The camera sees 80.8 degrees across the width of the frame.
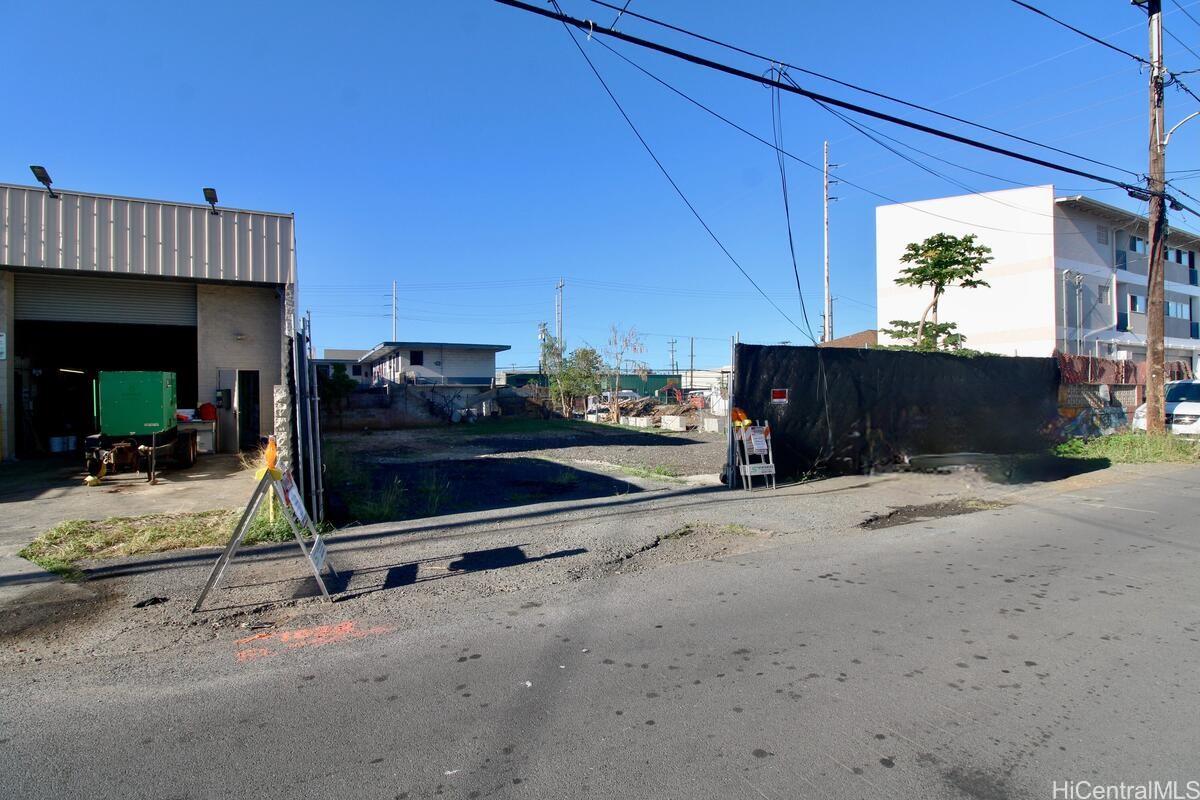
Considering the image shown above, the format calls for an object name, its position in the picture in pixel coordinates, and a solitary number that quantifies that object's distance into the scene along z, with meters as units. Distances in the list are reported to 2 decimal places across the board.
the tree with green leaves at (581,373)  35.50
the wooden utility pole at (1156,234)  16.44
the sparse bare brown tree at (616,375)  33.54
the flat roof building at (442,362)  45.50
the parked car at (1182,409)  18.95
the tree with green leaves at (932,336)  19.84
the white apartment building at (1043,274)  31.03
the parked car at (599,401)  36.86
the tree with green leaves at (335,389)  29.33
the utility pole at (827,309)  34.28
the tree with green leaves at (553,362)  36.12
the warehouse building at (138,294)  14.73
